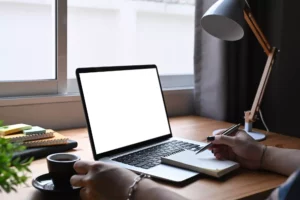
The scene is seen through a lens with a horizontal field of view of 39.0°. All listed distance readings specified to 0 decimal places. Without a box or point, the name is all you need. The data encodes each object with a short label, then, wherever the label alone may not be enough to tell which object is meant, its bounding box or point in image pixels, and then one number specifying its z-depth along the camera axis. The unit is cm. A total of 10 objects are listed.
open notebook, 106
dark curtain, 179
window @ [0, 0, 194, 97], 156
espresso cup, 93
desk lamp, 137
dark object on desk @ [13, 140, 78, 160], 115
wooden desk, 95
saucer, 91
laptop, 112
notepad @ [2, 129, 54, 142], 118
